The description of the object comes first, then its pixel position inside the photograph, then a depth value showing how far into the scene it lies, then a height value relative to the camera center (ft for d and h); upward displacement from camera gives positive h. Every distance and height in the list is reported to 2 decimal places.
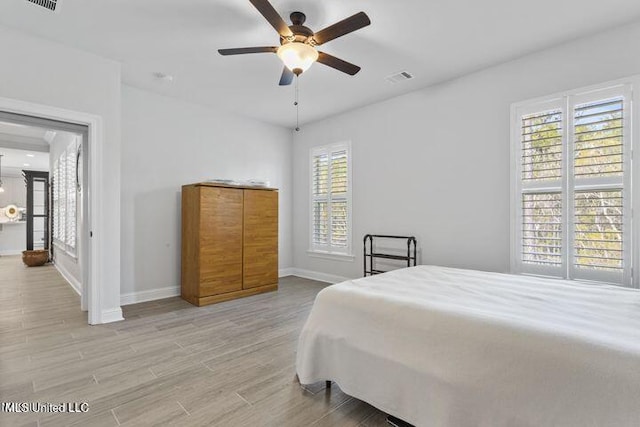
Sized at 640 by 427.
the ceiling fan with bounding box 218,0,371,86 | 7.38 +4.49
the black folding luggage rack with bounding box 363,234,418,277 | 13.94 -2.04
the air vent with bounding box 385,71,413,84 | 12.33 +5.55
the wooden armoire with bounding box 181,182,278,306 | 13.56 -1.43
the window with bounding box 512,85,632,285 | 9.00 +0.84
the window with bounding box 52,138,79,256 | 16.88 +0.89
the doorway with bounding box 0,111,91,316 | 11.30 +1.08
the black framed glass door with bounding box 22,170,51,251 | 27.20 +0.24
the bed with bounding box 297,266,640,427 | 3.94 -2.17
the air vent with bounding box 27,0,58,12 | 8.19 +5.63
